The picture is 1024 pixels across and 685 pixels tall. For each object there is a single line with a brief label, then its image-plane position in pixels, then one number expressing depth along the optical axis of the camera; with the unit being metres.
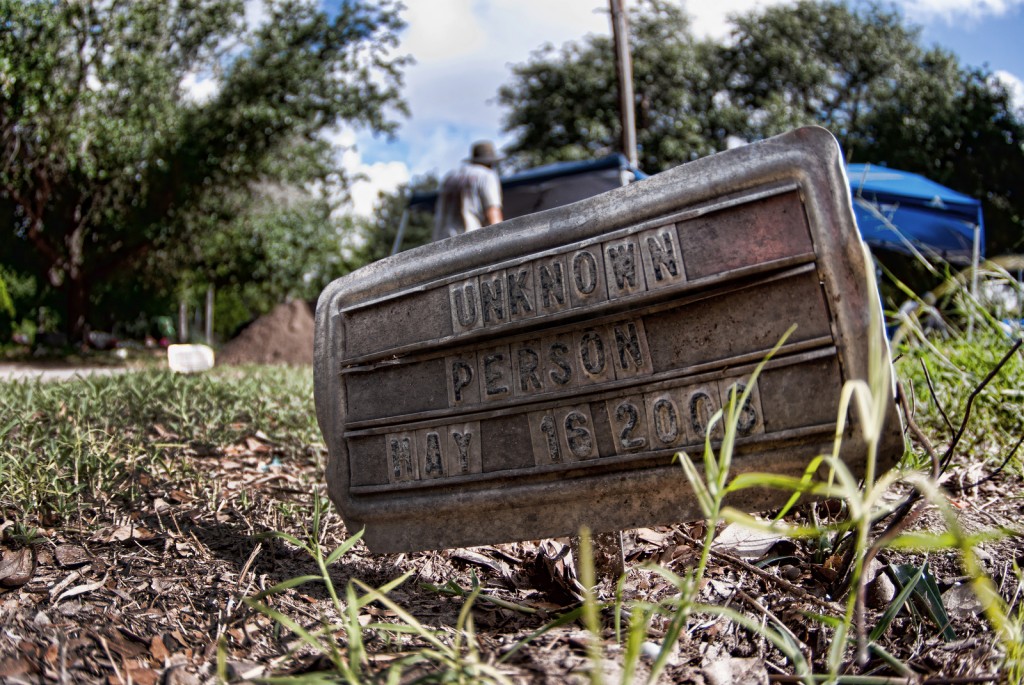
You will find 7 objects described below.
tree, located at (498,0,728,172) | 16.34
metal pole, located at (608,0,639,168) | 6.77
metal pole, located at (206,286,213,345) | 14.05
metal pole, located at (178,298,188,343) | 14.01
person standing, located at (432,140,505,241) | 3.73
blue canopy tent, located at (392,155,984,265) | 5.23
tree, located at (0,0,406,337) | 7.38
